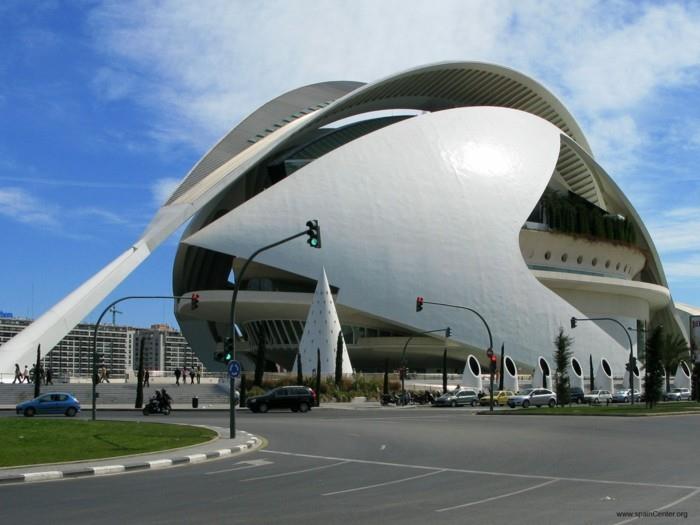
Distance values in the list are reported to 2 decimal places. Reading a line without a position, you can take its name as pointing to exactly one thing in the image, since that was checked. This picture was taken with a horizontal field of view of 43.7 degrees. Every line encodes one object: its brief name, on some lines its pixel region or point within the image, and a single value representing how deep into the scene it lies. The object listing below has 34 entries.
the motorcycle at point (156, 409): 37.75
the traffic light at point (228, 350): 25.12
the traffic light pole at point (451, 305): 46.06
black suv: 40.94
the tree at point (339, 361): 51.16
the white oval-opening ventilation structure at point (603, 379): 60.09
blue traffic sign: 24.16
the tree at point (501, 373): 54.08
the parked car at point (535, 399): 48.03
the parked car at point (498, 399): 50.84
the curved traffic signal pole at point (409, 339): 51.78
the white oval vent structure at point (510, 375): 57.12
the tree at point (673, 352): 71.12
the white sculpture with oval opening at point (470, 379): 56.56
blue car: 36.41
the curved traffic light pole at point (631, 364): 48.68
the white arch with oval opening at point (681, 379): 68.50
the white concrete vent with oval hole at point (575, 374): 58.17
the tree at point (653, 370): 41.38
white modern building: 57.66
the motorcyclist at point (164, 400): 38.06
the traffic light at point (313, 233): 22.75
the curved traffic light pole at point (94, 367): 33.09
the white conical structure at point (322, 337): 52.12
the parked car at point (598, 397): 55.59
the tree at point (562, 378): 44.78
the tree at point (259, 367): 50.47
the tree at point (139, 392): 45.34
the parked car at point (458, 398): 50.19
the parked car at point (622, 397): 58.16
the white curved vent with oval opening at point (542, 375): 56.38
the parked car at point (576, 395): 54.59
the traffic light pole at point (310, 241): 22.66
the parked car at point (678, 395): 59.33
